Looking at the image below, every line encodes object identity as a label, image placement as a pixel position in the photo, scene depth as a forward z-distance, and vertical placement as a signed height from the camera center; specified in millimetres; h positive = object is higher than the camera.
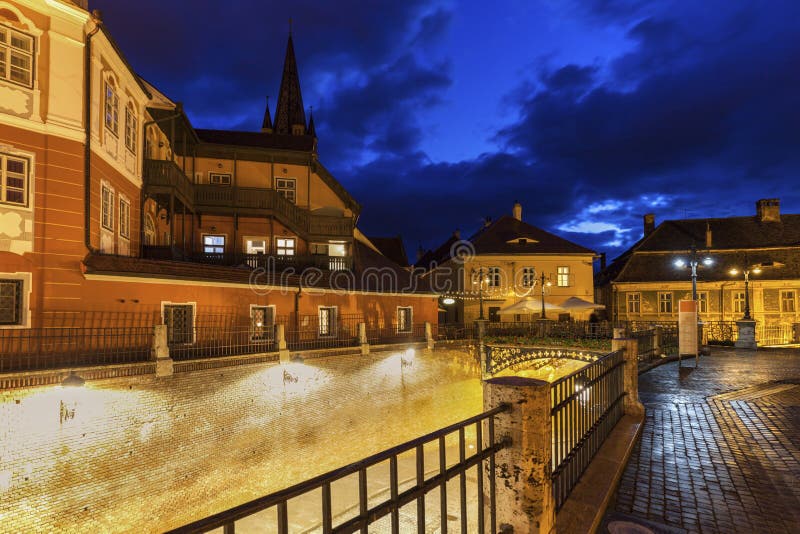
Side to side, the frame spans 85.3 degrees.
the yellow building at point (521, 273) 33469 +1575
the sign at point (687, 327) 14234 -1196
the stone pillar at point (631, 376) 7809 -1515
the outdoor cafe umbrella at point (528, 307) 24875 -811
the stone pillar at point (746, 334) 21469 -2151
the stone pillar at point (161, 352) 11797 -1518
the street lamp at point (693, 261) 18859 +1406
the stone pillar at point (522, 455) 3291 -1241
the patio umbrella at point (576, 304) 24320 -659
